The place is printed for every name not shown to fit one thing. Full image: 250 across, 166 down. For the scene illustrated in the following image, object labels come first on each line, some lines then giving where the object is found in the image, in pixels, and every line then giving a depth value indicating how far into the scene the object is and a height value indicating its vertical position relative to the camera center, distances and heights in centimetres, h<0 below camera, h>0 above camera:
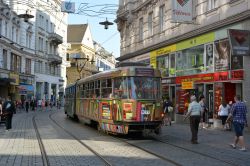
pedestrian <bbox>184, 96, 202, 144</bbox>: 1556 -68
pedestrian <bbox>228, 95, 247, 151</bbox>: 1340 -68
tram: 1625 -19
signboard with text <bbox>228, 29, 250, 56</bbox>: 1898 +248
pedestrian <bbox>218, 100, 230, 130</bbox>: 2100 -81
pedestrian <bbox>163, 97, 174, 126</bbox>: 2459 -87
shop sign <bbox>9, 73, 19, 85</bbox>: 4888 +210
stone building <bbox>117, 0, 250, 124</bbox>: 2106 +290
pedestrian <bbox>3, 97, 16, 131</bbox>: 2017 -77
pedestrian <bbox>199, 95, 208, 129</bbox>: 2220 -115
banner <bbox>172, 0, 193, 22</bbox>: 2291 +473
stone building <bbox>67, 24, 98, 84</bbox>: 8881 +1017
